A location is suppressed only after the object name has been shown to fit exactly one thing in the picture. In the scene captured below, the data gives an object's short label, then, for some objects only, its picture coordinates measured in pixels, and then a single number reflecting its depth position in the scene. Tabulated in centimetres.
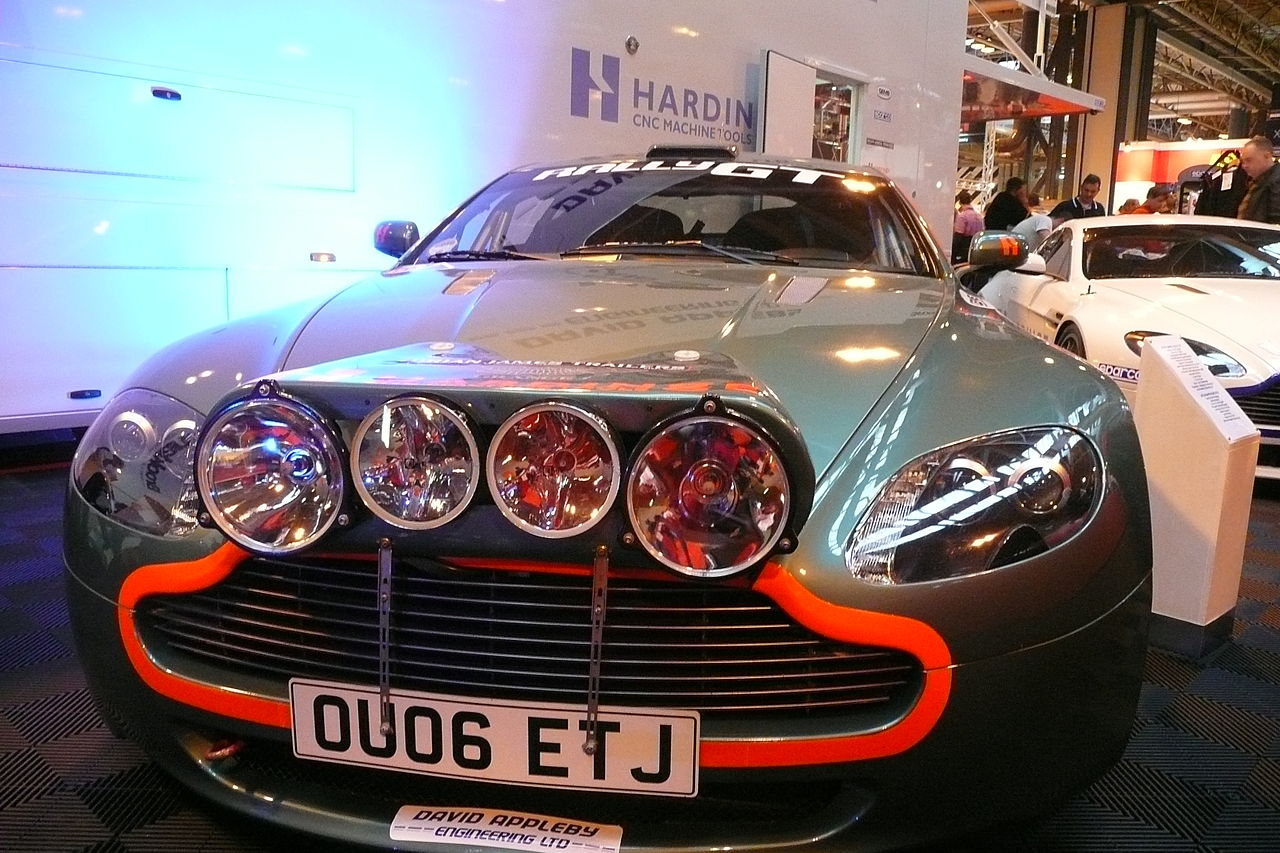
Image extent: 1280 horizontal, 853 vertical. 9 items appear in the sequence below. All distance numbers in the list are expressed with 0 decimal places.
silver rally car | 108
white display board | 225
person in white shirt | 756
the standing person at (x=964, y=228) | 1027
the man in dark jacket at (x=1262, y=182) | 621
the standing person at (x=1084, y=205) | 848
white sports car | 368
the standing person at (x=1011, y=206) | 885
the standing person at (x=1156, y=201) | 939
